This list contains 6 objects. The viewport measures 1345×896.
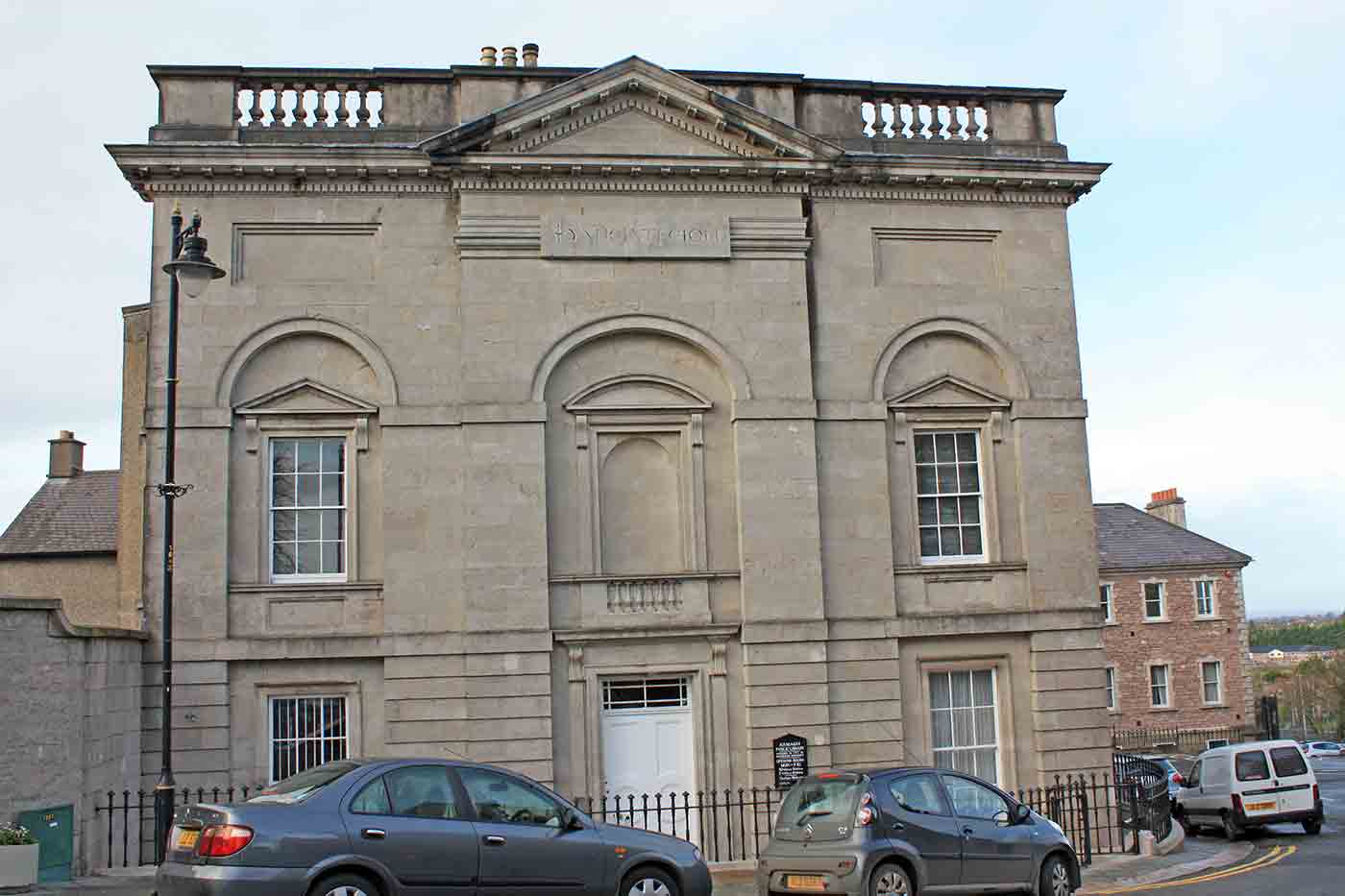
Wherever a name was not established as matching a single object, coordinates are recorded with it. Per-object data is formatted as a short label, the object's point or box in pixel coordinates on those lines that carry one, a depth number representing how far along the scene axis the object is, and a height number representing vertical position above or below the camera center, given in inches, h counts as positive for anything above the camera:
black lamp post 561.0 +127.7
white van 965.8 -95.0
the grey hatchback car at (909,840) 506.9 -66.1
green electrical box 587.2 -61.7
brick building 2054.6 +38.6
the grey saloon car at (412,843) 399.2 -48.7
